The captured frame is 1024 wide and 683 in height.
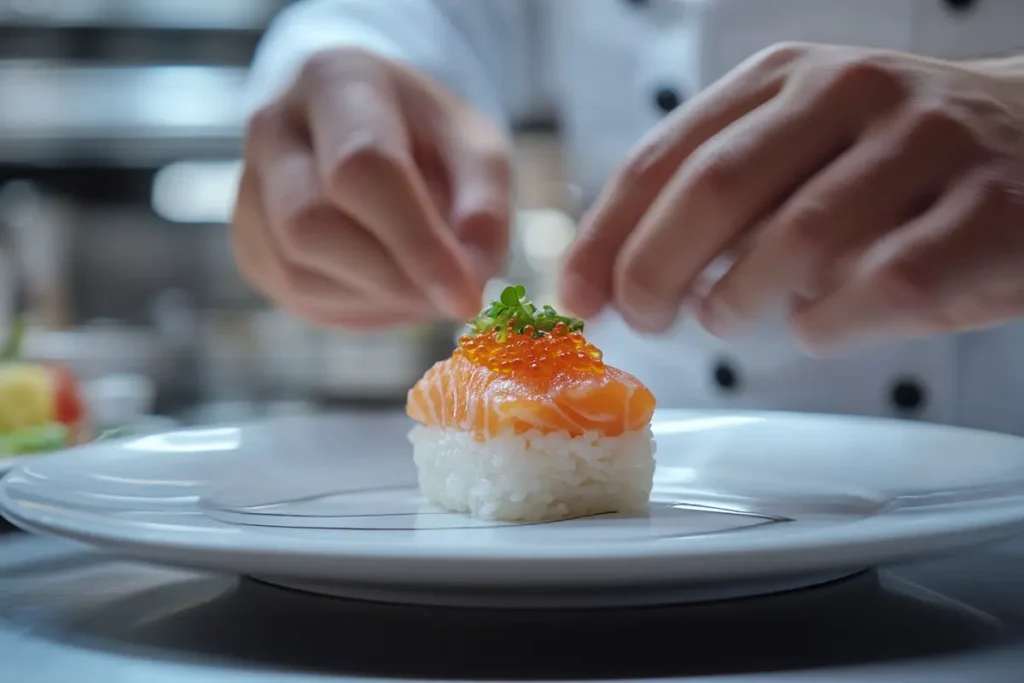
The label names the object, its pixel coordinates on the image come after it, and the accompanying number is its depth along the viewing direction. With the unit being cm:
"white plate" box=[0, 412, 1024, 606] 36
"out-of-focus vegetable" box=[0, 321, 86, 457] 68
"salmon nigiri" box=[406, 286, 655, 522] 51
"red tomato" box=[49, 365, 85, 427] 75
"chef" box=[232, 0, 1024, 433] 52
